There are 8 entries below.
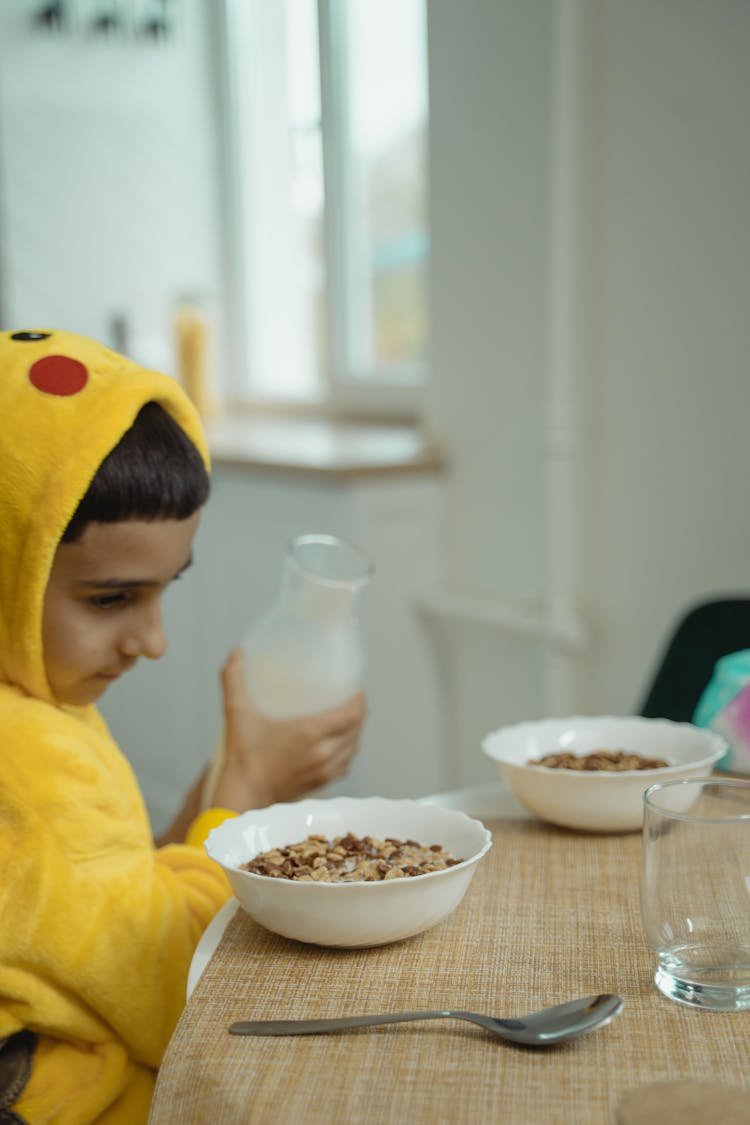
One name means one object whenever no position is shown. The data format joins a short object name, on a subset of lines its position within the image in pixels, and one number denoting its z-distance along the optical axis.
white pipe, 1.98
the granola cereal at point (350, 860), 0.79
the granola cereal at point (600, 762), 1.01
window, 2.75
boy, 0.87
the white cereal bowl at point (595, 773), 0.96
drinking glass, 0.71
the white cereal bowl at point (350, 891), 0.75
